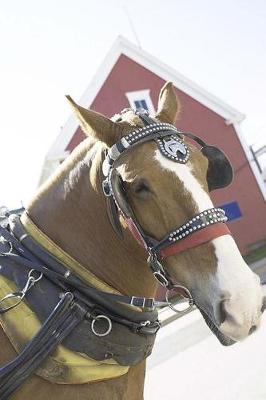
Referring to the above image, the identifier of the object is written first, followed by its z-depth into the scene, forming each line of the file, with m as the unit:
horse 1.70
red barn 15.64
